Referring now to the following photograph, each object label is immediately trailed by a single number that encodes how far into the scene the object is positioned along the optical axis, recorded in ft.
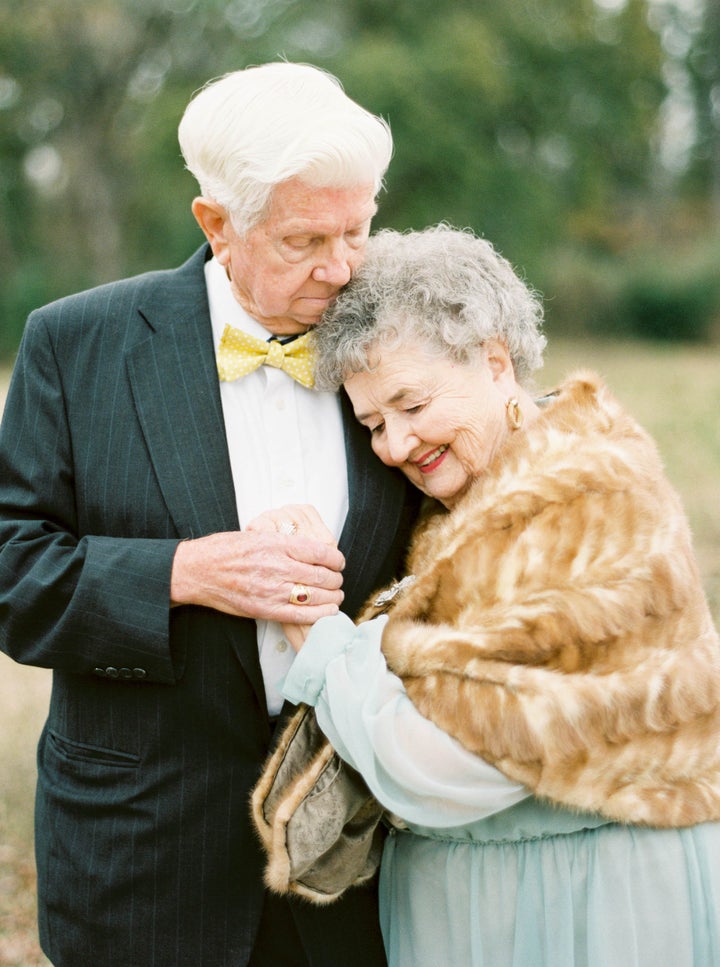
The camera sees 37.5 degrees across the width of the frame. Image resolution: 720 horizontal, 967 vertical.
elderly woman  6.10
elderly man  6.70
